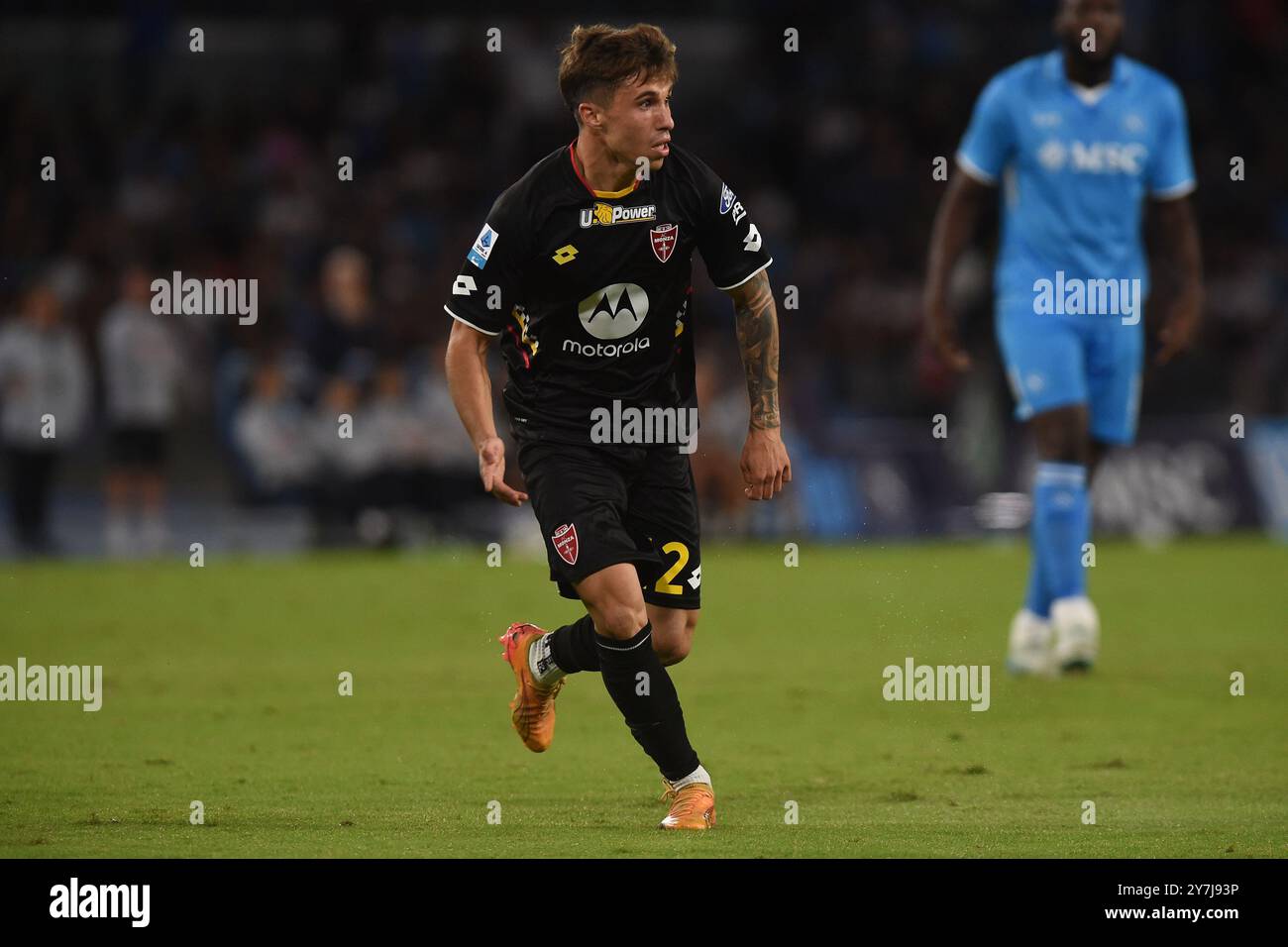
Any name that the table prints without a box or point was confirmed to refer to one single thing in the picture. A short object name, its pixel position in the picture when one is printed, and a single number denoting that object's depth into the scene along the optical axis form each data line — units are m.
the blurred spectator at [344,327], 19.16
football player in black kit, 6.82
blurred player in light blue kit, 10.34
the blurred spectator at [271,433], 19.69
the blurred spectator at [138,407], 19.42
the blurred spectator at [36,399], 18.92
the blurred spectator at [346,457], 19.53
